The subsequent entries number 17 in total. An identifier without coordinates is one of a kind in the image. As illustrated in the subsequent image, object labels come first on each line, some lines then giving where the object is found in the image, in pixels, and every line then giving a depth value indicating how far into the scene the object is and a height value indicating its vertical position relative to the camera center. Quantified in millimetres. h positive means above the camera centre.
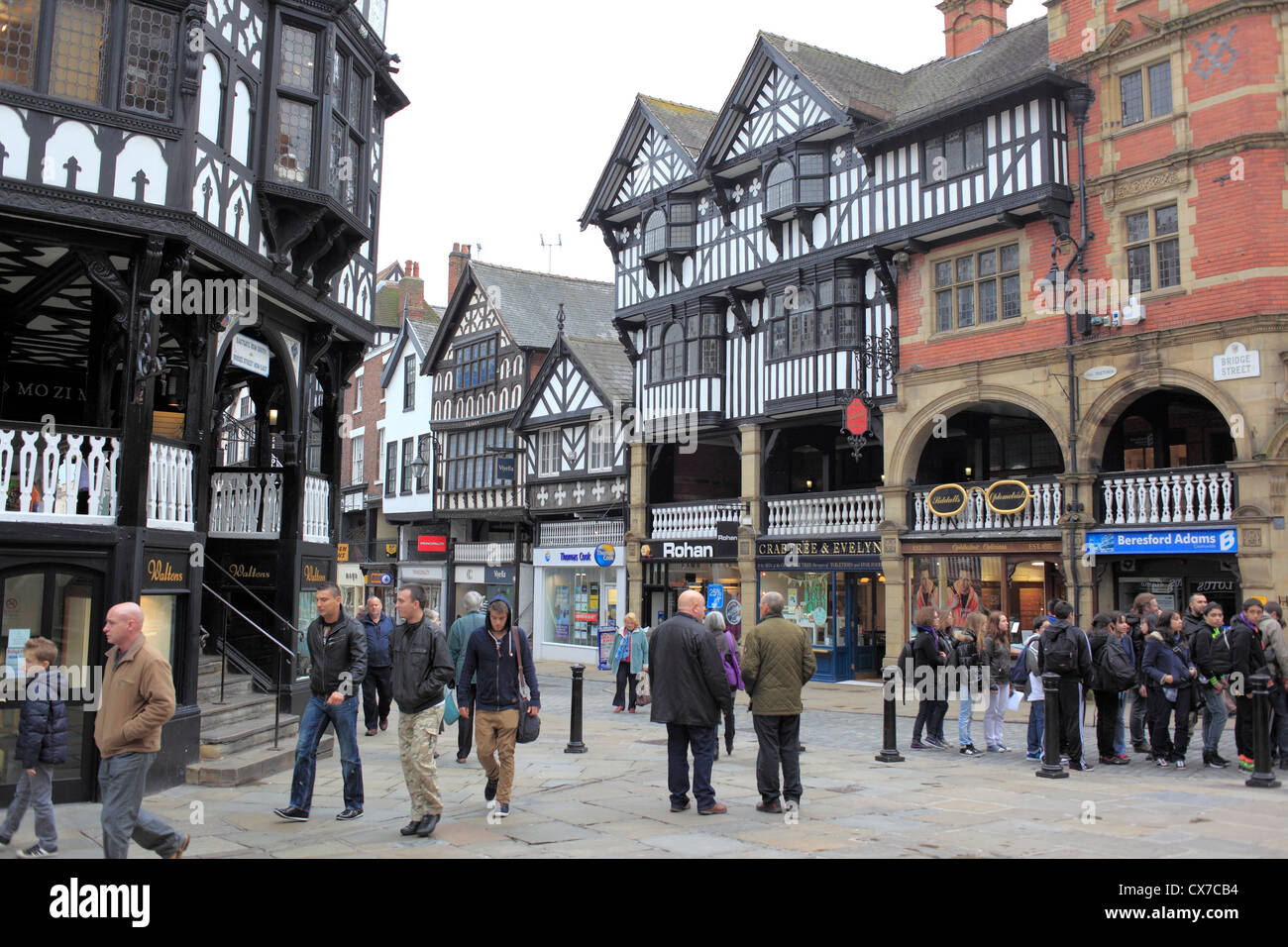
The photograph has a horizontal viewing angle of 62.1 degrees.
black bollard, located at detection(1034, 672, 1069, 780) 10781 -1363
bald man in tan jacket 6316 -804
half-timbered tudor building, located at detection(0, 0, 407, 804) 9633 +3329
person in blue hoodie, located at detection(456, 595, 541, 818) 8352 -752
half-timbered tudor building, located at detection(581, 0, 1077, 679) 20859 +7075
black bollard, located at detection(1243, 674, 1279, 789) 10039 -1341
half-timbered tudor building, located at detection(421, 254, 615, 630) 35094 +6642
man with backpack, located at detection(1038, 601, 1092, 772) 11383 -719
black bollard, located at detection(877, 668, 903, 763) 11984 -1658
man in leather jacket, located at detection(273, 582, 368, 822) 8219 -798
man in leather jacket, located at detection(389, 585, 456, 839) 7754 -786
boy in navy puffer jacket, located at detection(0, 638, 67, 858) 7090 -1036
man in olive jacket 8680 -823
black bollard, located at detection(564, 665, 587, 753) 12633 -1619
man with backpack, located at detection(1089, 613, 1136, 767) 11500 -835
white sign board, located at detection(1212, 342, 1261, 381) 16812 +3669
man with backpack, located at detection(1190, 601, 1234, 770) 11438 -816
